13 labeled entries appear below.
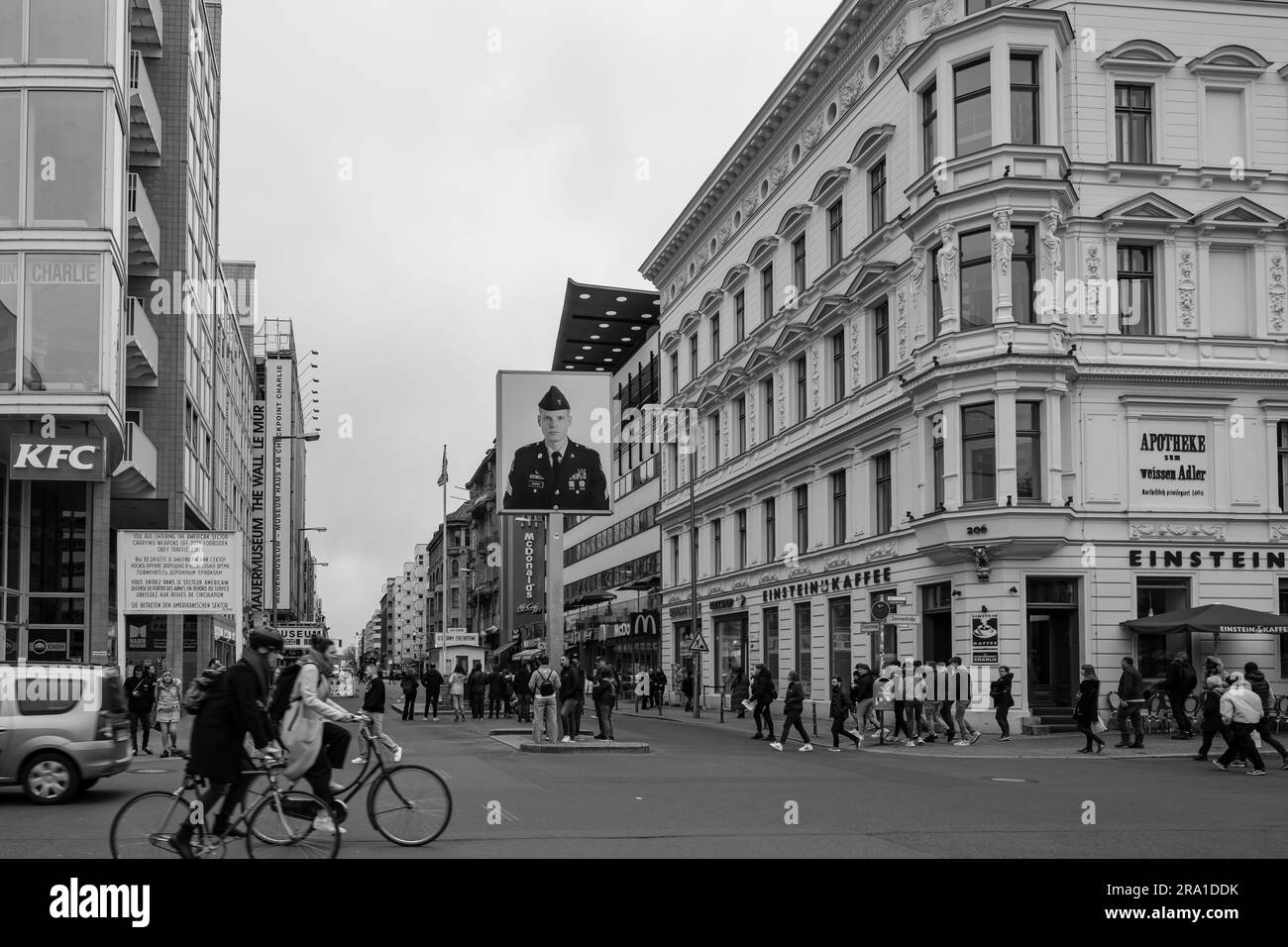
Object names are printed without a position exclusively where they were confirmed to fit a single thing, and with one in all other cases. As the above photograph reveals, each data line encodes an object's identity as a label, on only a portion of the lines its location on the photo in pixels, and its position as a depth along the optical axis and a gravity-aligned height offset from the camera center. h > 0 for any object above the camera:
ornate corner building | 30.97 +5.84
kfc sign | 30.34 +2.82
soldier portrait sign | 30.58 +3.18
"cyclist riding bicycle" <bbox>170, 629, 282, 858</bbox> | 10.28 -1.12
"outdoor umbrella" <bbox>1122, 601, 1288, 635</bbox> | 29.70 -0.98
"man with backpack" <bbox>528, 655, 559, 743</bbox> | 26.30 -2.30
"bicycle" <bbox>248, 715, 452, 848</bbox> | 11.93 -1.91
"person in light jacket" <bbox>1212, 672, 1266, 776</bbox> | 21.03 -2.13
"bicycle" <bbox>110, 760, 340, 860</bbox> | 10.16 -1.82
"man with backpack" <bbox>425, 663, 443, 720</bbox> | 41.78 -3.08
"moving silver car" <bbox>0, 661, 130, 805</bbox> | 15.81 -1.65
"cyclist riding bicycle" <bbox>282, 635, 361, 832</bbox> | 11.37 -1.25
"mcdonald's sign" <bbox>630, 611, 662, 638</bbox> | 59.09 -1.83
